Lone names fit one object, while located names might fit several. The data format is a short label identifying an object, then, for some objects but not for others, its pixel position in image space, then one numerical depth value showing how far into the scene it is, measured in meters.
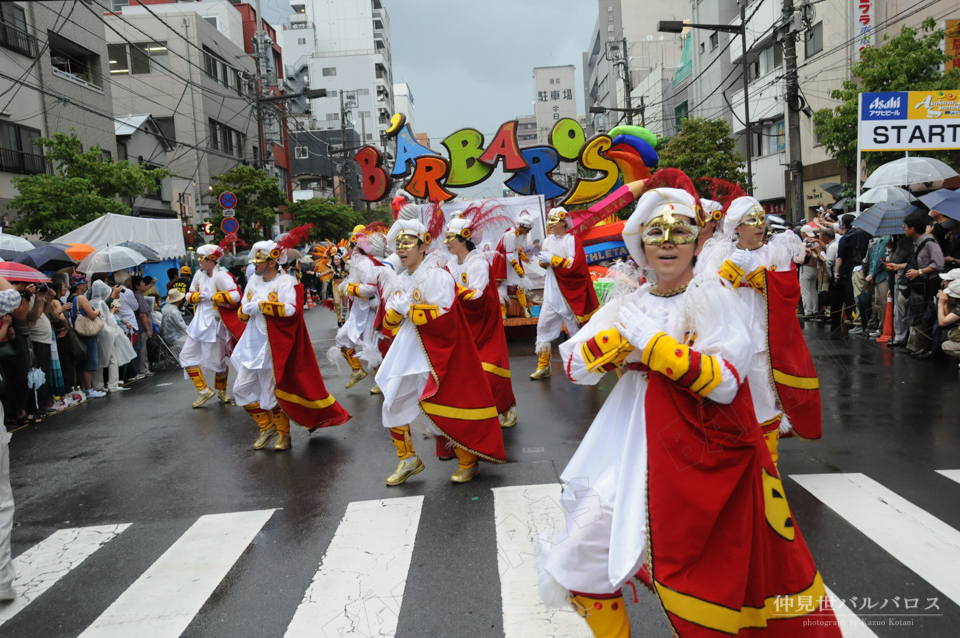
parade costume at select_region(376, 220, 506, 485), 5.38
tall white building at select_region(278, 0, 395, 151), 88.25
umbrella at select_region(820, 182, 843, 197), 22.40
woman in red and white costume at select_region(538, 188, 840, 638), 2.41
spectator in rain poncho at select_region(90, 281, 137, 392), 10.91
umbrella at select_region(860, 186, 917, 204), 12.71
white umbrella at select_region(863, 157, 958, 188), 12.27
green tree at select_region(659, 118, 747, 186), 27.05
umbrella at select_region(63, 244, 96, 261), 12.89
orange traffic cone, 10.83
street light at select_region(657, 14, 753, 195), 19.59
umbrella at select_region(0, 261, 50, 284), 6.75
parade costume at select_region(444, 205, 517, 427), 6.86
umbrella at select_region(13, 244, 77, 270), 10.03
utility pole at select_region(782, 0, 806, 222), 16.81
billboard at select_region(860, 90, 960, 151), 12.34
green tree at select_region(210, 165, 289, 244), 25.33
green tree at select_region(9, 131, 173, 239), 15.48
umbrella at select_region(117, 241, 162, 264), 14.45
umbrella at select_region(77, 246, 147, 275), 12.36
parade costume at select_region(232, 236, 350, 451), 6.73
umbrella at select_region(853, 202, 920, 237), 10.39
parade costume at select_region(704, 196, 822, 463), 5.04
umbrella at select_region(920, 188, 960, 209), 9.61
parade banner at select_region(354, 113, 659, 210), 13.88
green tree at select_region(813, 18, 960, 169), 16.98
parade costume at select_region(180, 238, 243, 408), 8.84
